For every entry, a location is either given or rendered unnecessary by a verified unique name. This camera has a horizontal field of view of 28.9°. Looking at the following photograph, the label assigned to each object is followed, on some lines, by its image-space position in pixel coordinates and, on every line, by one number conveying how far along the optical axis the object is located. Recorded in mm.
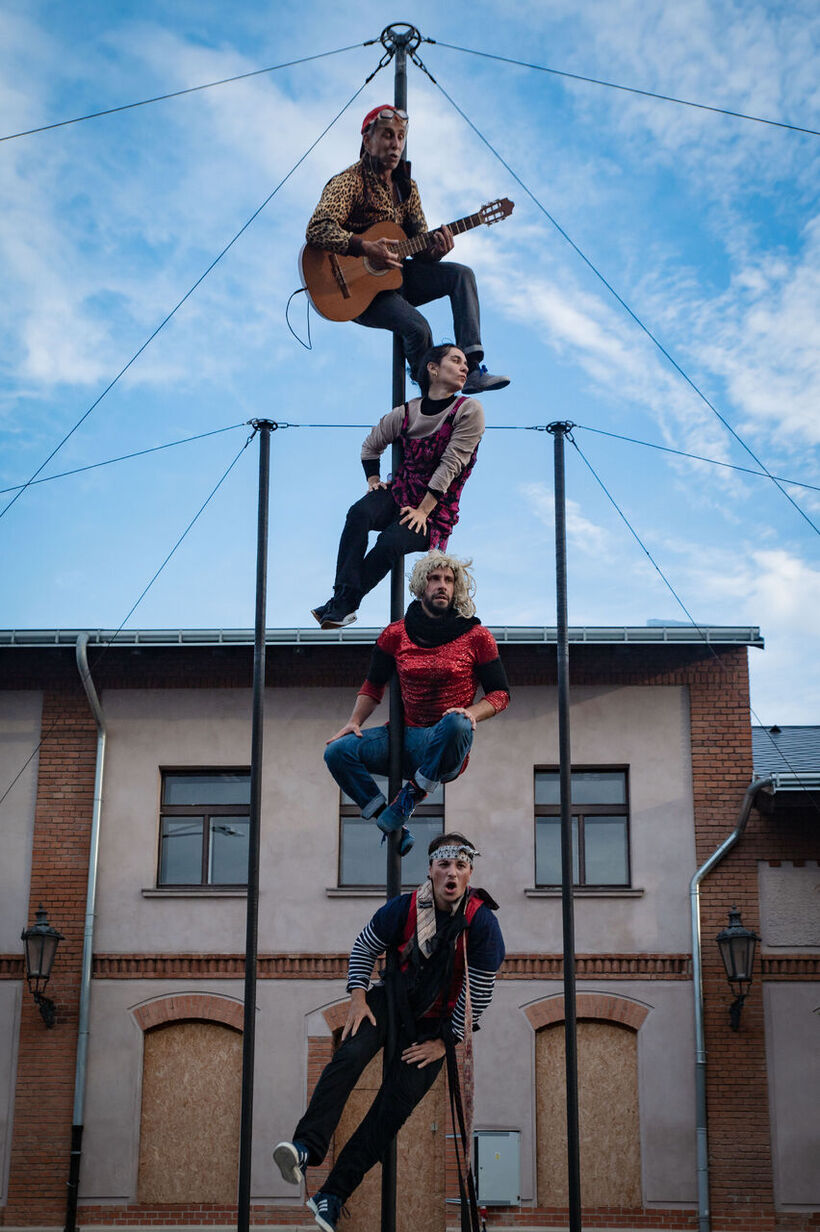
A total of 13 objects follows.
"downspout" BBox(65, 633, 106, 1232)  15516
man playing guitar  8555
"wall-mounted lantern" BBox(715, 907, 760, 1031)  15367
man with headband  6820
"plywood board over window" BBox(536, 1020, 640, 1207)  15391
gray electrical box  15234
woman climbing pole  8234
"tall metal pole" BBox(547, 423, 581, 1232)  8547
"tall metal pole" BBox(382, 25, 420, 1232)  7246
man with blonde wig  7711
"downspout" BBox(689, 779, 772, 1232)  15312
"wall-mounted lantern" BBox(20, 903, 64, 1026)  15664
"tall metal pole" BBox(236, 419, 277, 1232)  8945
